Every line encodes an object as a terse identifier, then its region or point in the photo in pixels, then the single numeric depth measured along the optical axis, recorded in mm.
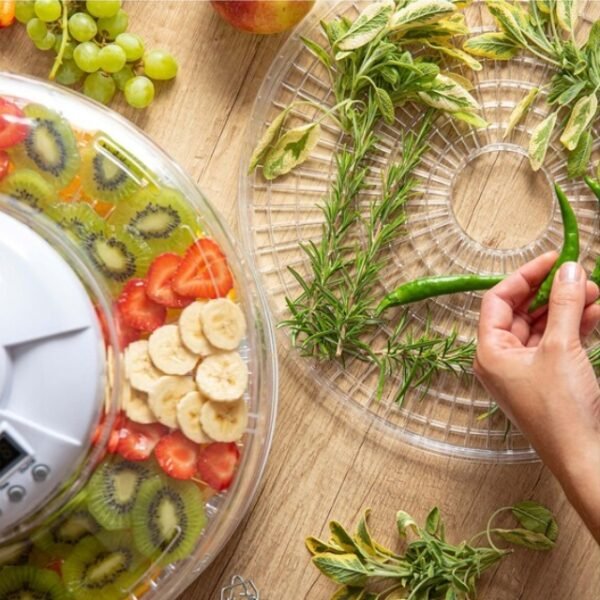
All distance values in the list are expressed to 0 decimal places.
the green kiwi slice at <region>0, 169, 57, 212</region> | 749
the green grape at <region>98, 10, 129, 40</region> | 840
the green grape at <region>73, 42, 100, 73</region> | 831
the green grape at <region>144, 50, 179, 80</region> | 839
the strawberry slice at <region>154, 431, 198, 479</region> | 746
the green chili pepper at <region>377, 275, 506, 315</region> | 834
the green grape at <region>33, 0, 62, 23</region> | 823
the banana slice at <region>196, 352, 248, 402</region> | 752
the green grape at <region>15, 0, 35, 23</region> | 835
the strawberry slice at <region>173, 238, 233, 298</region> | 758
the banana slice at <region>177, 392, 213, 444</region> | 746
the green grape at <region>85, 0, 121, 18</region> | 829
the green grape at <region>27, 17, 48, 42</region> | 833
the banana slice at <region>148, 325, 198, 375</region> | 745
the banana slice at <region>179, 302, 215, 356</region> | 748
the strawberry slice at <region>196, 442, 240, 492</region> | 761
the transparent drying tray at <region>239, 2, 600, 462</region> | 851
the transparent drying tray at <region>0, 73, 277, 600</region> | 743
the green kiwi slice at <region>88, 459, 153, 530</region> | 744
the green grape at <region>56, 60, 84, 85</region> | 845
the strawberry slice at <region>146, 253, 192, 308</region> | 753
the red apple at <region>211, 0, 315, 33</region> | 821
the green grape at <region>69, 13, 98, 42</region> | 831
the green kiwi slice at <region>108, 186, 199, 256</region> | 760
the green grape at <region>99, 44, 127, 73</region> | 829
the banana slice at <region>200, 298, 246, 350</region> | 754
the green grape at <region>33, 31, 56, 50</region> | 836
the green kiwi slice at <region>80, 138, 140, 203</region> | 761
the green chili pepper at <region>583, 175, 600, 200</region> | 832
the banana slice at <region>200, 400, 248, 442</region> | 751
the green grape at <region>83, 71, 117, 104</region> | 841
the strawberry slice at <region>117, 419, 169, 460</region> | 743
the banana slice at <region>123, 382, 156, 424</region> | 742
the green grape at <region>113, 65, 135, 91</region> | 847
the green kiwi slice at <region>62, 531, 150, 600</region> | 751
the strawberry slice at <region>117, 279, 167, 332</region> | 751
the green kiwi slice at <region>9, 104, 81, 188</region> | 754
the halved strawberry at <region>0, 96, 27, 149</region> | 752
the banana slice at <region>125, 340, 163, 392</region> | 743
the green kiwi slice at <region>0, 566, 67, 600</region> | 747
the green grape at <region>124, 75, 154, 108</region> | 836
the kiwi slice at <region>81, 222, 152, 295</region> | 751
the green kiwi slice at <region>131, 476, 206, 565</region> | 752
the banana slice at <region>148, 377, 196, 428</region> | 743
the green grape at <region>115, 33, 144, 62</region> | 836
